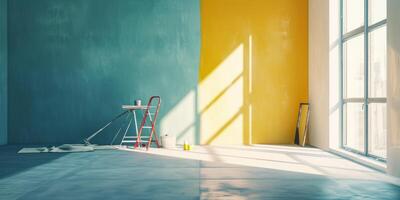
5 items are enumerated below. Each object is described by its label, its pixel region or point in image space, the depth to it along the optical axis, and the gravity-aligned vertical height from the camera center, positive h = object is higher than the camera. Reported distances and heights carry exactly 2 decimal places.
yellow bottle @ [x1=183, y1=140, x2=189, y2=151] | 7.46 -0.78
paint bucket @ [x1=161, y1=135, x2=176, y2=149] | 7.82 -0.71
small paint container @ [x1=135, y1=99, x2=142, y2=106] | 7.84 -0.04
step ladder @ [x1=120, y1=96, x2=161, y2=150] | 8.14 -0.47
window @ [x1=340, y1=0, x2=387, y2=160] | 5.86 +0.31
